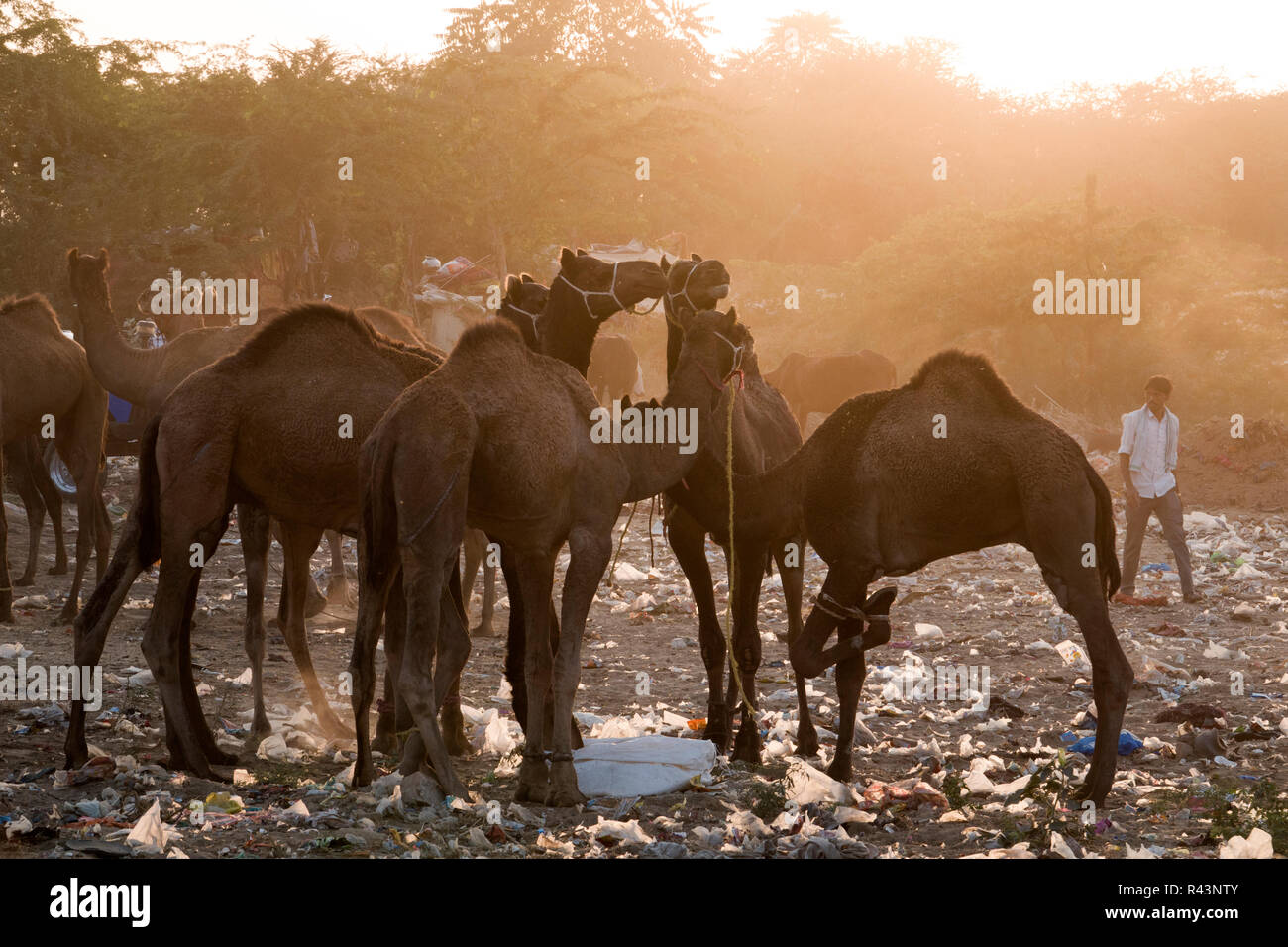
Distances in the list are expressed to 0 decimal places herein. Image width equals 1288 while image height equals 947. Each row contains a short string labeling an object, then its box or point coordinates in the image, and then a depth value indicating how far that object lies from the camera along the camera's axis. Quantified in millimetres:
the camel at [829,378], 25078
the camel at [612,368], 22734
